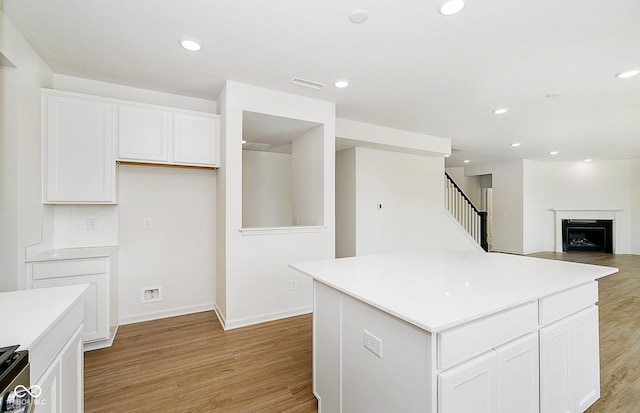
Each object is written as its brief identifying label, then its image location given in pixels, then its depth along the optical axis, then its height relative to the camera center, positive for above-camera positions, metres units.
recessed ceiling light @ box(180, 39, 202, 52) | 2.29 +1.33
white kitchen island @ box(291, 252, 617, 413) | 1.11 -0.61
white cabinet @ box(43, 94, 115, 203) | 2.58 +0.53
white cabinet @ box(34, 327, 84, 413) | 1.07 -0.74
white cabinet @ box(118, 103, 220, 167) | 2.86 +0.76
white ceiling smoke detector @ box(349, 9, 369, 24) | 1.93 +1.33
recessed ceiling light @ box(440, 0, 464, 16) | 1.82 +1.31
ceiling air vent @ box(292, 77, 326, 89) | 3.00 +1.34
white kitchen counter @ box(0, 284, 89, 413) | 1.01 -0.52
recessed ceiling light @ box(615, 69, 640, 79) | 2.77 +1.32
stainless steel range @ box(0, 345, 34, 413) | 0.78 -0.51
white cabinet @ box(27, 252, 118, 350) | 2.35 -0.64
